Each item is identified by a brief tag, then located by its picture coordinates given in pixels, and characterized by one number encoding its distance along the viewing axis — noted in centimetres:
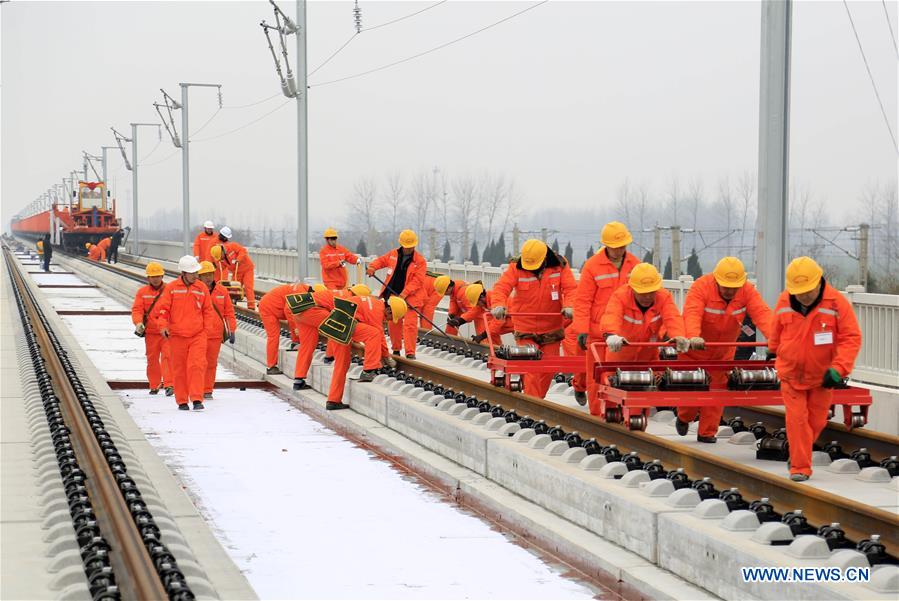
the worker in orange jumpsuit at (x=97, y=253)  6631
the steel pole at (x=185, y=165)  4838
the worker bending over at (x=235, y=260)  2528
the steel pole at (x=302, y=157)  2897
